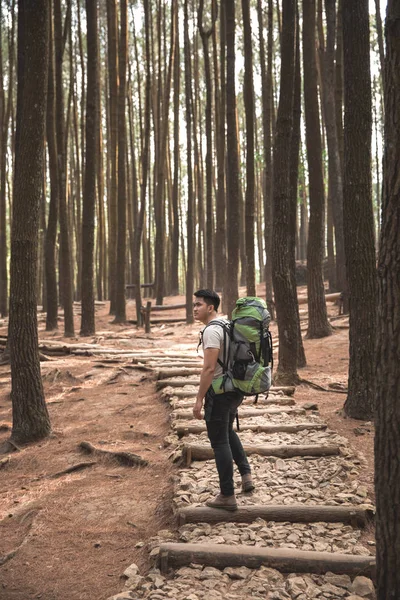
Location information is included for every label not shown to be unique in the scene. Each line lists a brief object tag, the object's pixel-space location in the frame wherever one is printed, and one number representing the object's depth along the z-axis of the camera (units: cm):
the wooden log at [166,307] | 1995
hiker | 409
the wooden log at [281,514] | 429
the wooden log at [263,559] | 366
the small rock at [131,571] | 387
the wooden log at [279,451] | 550
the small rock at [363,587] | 346
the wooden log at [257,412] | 683
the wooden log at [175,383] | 865
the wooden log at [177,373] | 927
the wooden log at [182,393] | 785
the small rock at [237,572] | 365
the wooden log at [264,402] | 729
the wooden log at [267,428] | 616
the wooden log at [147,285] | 2080
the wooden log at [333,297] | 1650
